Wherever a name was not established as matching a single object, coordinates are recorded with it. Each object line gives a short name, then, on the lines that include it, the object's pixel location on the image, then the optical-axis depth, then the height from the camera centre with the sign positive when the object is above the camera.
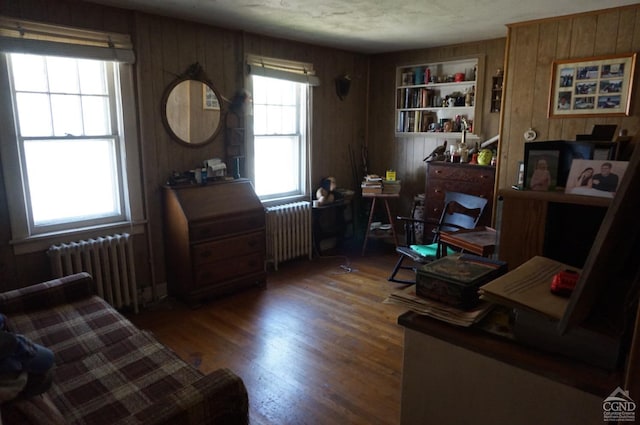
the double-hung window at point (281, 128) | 4.25 +0.05
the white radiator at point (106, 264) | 2.96 -0.96
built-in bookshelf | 4.56 +0.40
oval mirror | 3.53 +0.20
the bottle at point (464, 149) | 4.45 -0.17
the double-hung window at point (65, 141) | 2.80 -0.07
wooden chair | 3.54 -0.80
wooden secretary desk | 3.38 -0.88
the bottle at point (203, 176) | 3.62 -0.37
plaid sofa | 1.38 -1.02
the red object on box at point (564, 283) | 0.88 -0.31
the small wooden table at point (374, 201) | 4.87 -0.78
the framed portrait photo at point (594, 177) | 1.09 -0.11
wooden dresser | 4.20 -0.52
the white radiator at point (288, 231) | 4.32 -1.03
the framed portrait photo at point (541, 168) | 1.21 -0.10
